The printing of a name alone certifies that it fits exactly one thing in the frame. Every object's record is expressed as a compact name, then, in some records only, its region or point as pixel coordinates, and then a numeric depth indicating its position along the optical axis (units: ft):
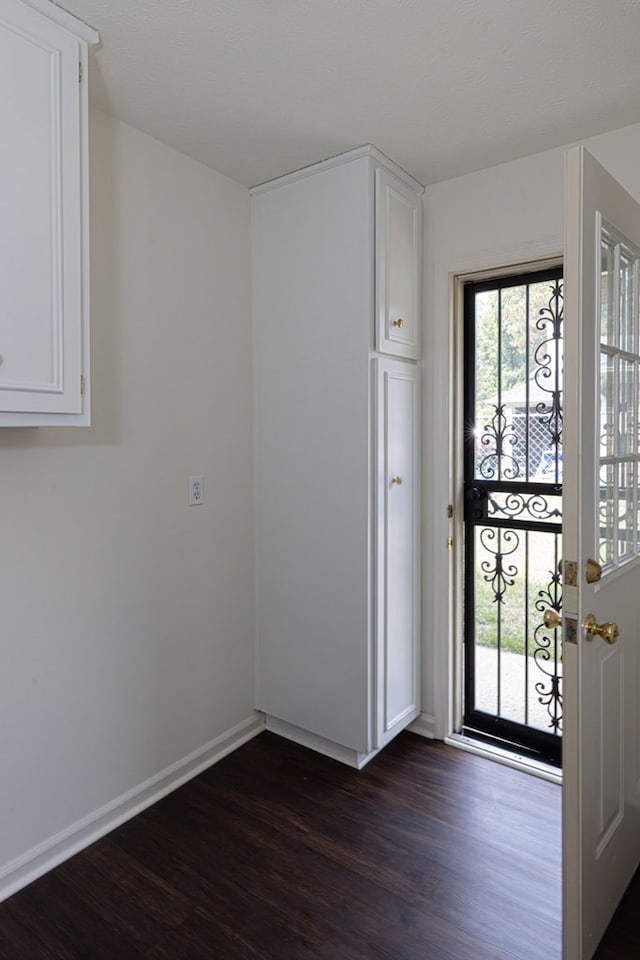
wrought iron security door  7.75
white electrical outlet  7.54
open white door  4.41
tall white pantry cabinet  7.32
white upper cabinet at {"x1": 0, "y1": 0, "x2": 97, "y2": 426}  4.57
